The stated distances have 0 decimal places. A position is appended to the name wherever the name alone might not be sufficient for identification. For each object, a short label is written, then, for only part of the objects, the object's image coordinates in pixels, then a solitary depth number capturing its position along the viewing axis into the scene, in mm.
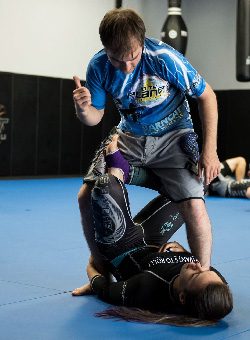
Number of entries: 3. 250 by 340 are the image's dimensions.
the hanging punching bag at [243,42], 8320
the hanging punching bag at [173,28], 9875
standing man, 3029
